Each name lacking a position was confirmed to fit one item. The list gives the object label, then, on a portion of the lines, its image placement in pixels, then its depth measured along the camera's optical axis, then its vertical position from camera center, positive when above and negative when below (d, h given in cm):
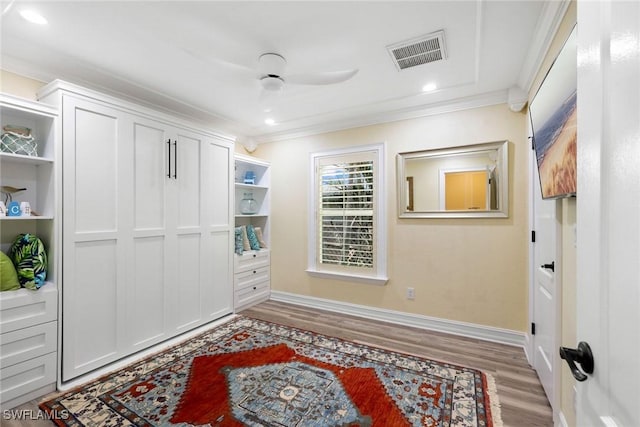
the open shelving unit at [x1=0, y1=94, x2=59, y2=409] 189 -53
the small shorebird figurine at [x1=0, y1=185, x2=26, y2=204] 213 +19
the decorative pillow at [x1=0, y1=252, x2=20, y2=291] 194 -42
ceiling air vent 206 +128
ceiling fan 207 +107
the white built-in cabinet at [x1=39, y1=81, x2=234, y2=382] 218 -11
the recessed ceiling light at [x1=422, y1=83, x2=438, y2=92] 277 +127
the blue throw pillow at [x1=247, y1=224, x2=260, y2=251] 414 -35
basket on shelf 201 +54
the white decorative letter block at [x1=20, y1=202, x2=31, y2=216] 208 +5
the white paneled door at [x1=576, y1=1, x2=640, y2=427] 50 +1
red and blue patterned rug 177 -128
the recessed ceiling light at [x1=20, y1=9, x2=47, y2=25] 178 +129
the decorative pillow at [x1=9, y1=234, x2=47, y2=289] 200 -32
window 352 -2
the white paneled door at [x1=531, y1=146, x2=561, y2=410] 178 -55
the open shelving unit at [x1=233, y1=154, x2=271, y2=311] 375 -53
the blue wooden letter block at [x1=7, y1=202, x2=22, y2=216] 202 +5
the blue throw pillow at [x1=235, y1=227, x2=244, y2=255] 378 -37
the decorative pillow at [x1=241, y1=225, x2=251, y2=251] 397 -36
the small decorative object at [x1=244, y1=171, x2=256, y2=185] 417 +56
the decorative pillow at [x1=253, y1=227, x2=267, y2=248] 427 -33
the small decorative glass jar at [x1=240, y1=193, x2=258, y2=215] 421 +13
